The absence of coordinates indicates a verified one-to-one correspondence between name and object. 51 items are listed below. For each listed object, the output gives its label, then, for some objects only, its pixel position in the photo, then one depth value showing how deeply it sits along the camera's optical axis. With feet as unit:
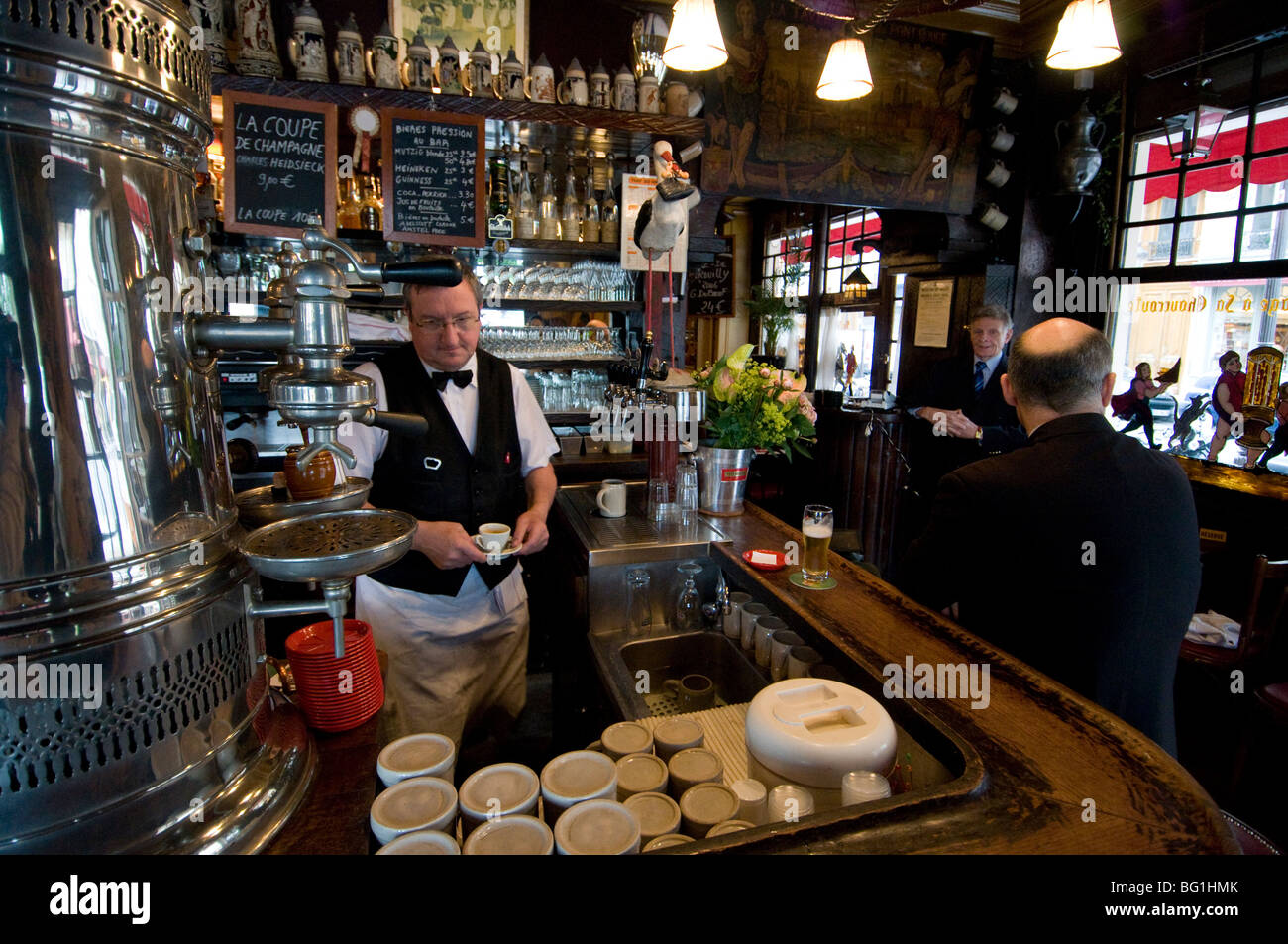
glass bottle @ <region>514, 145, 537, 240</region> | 13.09
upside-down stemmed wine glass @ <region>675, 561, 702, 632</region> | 6.93
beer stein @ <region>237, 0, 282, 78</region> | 10.80
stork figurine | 7.62
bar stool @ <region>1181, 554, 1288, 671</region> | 7.88
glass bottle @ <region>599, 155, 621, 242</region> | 13.64
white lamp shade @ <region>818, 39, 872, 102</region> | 10.28
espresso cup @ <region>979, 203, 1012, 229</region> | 15.70
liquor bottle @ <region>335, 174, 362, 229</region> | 12.44
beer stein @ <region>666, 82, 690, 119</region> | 12.85
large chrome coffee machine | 2.27
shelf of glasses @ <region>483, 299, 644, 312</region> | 13.32
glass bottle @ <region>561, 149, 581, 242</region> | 13.50
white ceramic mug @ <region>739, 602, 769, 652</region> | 6.10
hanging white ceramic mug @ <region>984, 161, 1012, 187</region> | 15.49
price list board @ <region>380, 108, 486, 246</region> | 11.53
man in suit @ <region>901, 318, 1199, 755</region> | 5.32
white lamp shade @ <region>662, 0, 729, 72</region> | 8.74
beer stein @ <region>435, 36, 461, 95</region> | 11.76
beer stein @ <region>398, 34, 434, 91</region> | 11.67
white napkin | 9.05
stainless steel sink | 6.15
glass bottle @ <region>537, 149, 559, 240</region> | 13.32
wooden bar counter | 3.05
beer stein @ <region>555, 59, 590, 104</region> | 12.31
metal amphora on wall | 14.43
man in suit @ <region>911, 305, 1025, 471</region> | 13.80
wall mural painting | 13.87
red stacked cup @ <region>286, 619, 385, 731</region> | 3.81
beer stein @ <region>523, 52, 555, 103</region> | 12.21
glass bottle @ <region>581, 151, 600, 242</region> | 13.56
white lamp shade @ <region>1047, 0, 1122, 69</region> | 9.07
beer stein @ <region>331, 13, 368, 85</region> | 11.20
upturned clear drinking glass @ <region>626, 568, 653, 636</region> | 6.93
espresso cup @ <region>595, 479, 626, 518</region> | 8.09
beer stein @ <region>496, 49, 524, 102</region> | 12.09
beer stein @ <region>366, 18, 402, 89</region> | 11.36
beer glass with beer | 5.94
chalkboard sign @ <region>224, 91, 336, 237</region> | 10.56
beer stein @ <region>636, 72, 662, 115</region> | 12.72
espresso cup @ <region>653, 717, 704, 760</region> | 4.26
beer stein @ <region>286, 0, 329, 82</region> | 11.05
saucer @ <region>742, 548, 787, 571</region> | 6.38
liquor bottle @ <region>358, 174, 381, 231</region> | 12.60
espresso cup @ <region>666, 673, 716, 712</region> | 5.89
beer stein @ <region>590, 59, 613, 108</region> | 12.53
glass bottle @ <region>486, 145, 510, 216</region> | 12.88
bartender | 7.32
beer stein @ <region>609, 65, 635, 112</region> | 12.62
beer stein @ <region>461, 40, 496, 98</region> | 11.91
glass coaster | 5.89
